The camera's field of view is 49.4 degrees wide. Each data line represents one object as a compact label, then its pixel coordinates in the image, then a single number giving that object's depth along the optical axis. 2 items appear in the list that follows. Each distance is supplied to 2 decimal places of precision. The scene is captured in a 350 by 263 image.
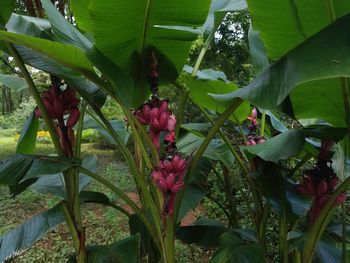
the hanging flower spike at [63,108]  1.13
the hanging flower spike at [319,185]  1.13
